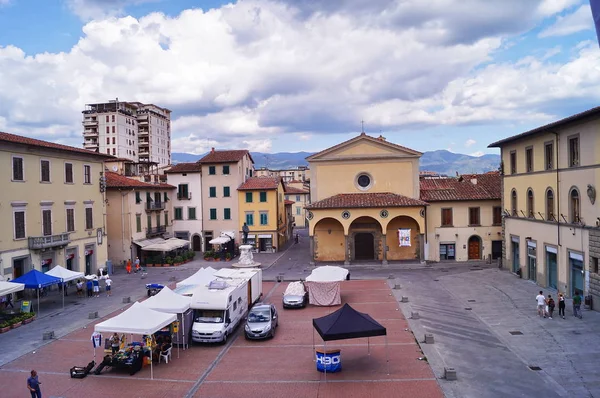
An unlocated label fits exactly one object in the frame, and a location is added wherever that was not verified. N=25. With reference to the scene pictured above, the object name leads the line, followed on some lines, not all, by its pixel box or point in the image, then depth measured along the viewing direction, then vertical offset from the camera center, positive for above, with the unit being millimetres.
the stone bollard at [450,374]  15781 -6033
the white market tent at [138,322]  17094 -4352
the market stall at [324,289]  27289 -5234
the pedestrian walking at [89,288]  32031 -5528
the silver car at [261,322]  20766 -5503
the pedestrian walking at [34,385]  14195 -5358
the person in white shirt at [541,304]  23391 -5626
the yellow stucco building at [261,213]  51969 -1299
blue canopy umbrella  26878 -4152
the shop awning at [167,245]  44531 -3942
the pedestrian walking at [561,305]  23141 -5626
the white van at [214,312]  20172 -4877
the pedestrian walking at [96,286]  32191 -5500
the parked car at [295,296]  26672 -5546
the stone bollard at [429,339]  19688 -6015
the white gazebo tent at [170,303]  19531 -4189
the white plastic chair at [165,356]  18266 -5903
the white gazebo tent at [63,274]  28630 -4073
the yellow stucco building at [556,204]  24844 -747
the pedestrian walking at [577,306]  22734 -5619
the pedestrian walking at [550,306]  23141 -5663
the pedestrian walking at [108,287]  31828 -5539
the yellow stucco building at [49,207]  29891 +85
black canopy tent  16266 -4534
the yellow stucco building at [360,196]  43188 +193
